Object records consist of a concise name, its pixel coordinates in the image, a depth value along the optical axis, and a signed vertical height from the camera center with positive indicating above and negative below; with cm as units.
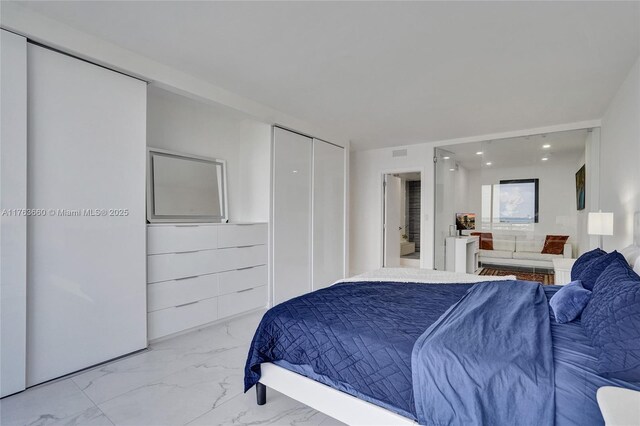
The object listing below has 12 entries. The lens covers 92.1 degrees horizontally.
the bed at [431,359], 120 -66
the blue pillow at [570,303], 169 -51
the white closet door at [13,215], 202 -3
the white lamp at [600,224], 289 -10
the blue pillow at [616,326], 114 -47
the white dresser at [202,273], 295 -67
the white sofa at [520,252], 464 -62
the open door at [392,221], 625 -17
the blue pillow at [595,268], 201 -37
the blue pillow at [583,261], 238 -39
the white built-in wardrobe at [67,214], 206 -2
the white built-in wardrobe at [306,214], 414 -3
